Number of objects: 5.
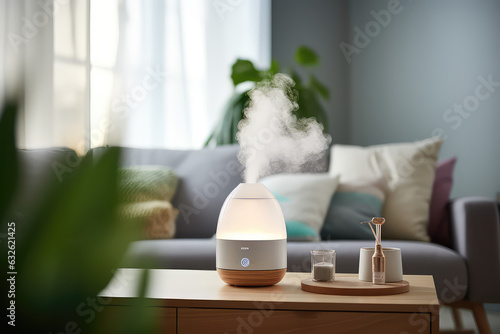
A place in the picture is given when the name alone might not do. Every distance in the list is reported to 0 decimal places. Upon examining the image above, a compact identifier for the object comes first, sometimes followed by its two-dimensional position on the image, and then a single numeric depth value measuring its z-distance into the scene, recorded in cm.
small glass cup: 137
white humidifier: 136
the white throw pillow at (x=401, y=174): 247
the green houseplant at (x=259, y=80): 337
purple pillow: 248
